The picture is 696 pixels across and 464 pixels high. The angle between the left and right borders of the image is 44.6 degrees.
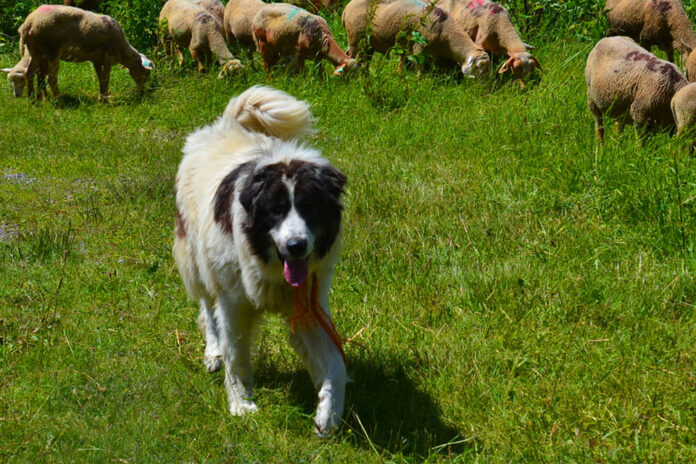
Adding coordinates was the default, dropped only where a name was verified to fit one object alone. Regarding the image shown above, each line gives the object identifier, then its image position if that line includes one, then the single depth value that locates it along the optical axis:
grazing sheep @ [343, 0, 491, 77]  10.69
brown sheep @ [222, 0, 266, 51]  12.54
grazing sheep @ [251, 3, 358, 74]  11.27
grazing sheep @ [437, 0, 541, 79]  10.32
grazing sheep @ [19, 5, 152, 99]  11.34
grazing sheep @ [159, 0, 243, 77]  11.97
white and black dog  3.73
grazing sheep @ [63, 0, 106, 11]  15.69
